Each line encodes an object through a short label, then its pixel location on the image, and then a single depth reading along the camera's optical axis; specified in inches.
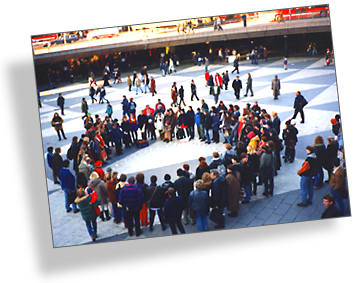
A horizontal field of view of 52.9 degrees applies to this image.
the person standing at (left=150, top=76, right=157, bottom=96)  437.3
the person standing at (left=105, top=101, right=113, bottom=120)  432.3
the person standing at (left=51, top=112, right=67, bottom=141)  334.5
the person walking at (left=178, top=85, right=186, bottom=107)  420.4
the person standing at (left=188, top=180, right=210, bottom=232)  299.3
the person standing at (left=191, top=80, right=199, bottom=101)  403.2
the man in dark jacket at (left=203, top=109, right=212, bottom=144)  418.3
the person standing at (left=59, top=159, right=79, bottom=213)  322.0
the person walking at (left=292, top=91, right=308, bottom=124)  406.4
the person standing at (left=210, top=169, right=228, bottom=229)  303.1
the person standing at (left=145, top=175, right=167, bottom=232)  304.7
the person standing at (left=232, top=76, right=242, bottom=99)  470.3
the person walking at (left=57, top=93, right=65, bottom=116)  346.6
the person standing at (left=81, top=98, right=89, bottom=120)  370.6
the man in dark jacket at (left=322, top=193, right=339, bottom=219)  294.2
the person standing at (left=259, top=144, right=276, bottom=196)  327.3
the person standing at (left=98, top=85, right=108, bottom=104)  390.3
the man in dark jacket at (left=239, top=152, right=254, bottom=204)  319.3
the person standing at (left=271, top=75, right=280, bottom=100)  415.6
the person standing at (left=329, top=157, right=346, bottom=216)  298.1
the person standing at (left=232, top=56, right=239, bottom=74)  455.8
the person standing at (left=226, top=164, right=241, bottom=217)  306.8
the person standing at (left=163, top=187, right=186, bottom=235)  295.1
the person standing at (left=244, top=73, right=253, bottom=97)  444.9
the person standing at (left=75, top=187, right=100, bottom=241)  300.7
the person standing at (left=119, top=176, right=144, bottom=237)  304.5
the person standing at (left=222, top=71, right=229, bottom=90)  478.6
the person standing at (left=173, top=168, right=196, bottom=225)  306.5
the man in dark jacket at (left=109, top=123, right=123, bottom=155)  421.7
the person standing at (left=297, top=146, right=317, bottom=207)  308.5
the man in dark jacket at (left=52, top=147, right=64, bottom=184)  330.6
